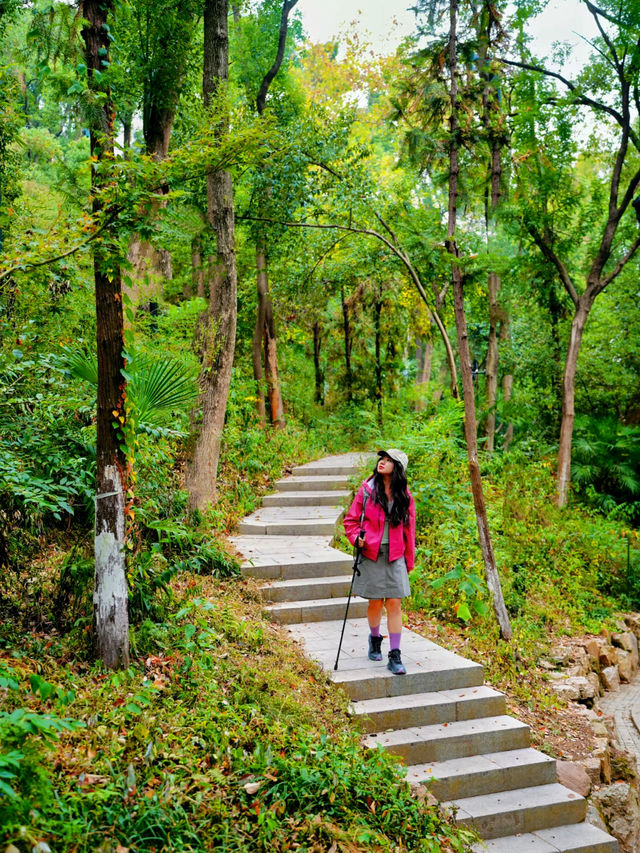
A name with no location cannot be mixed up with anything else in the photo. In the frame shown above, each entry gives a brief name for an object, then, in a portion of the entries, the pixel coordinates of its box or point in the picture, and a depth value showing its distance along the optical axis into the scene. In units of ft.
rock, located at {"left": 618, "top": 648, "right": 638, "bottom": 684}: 30.12
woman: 18.67
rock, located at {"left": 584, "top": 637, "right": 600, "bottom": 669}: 27.81
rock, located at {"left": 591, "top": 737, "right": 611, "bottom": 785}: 20.17
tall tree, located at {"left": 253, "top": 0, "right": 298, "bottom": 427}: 39.81
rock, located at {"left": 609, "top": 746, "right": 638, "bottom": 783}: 21.48
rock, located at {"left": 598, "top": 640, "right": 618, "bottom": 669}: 28.81
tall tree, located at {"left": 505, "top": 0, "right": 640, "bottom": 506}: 39.42
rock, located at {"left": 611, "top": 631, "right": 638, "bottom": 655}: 30.83
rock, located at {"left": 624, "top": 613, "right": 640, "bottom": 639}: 32.59
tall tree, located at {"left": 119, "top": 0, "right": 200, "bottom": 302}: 33.17
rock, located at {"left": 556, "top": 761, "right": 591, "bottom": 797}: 18.53
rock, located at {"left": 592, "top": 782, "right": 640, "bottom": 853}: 18.83
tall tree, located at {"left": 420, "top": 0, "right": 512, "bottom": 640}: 24.08
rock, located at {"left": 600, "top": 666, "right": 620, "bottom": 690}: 28.45
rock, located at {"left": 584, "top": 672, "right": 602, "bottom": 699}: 24.63
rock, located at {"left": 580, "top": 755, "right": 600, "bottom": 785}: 19.79
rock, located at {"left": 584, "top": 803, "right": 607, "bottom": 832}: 17.90
